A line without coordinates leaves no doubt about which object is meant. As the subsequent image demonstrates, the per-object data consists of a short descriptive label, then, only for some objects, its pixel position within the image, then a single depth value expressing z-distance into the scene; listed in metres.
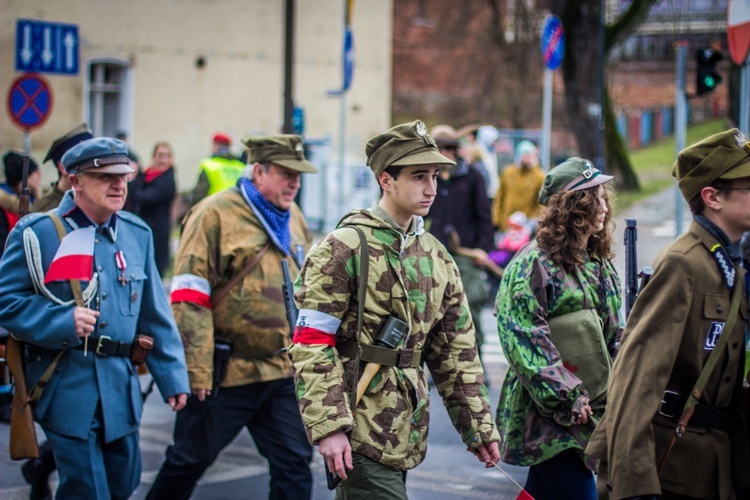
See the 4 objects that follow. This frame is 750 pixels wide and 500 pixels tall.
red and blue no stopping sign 14.34
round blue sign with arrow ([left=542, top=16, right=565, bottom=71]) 15.79
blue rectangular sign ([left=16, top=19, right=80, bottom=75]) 14.09
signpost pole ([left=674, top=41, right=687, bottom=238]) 10.78
